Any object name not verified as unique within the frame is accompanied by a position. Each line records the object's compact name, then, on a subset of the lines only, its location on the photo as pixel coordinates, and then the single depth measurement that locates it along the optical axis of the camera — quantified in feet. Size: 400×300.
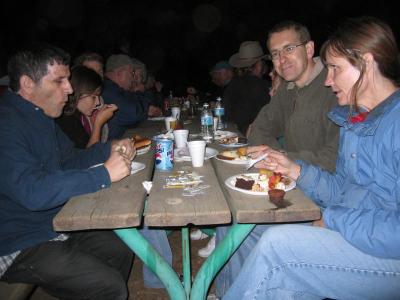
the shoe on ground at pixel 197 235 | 10.87
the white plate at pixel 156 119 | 15.60
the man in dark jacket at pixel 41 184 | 5.22
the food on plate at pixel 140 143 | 8.53
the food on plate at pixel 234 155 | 7.30
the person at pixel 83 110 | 8.98
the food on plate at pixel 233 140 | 9.08
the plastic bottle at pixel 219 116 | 11.71
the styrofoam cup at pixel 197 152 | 6.72
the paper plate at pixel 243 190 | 5.28
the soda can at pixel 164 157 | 6.72
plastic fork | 6.37
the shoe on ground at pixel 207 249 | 9.83
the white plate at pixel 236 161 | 7.06
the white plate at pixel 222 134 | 10.10
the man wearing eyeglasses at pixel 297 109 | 7.29
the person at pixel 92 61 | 13.21
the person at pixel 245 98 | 14.61
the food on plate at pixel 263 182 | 5.44
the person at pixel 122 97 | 12.76
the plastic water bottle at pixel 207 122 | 9.58
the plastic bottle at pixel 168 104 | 19.30
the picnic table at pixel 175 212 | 4.72
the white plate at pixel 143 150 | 8.35
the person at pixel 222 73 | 21.03
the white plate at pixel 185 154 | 7.55
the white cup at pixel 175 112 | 13.59
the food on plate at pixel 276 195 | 4.95
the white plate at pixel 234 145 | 8.80
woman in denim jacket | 4.47
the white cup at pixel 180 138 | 8.34
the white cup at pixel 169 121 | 10.94
